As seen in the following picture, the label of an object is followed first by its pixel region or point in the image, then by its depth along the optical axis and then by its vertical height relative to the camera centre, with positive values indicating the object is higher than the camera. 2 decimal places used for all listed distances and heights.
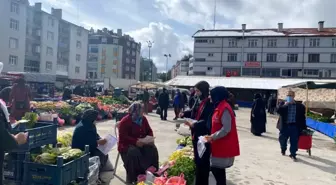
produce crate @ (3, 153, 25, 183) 4.04 -1.17
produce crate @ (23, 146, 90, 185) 3.84 -1.17
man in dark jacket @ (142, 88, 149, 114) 19.68 -0.73
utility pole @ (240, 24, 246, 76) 52.81 +5.30
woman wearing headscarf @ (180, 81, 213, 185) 4.73 -0.62
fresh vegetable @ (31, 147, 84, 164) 4.08 -1.01
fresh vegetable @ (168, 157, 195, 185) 4.89 -1.33
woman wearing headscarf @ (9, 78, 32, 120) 9.20 -0.46
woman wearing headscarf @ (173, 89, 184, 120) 16.80 -0.78
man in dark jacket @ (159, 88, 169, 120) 16.39 -0.74
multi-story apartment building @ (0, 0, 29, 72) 41.72 +7.33
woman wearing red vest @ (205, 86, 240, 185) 4.24 -0.65
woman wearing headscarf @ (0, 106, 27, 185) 2.86 -0.55
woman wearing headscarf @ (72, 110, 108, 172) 5.22 -0.86
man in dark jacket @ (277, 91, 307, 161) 8.06 -0.73
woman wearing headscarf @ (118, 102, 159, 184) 5.37 -1.10
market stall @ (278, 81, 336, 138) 12.03 -0.66
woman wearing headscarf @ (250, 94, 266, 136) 12.37 -1.04
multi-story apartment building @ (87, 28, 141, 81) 89.62 +9.77
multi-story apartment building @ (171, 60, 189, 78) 127.00 +10.07
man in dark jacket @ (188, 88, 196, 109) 15.82 -0.56
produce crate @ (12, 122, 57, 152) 4.14 -0.78
